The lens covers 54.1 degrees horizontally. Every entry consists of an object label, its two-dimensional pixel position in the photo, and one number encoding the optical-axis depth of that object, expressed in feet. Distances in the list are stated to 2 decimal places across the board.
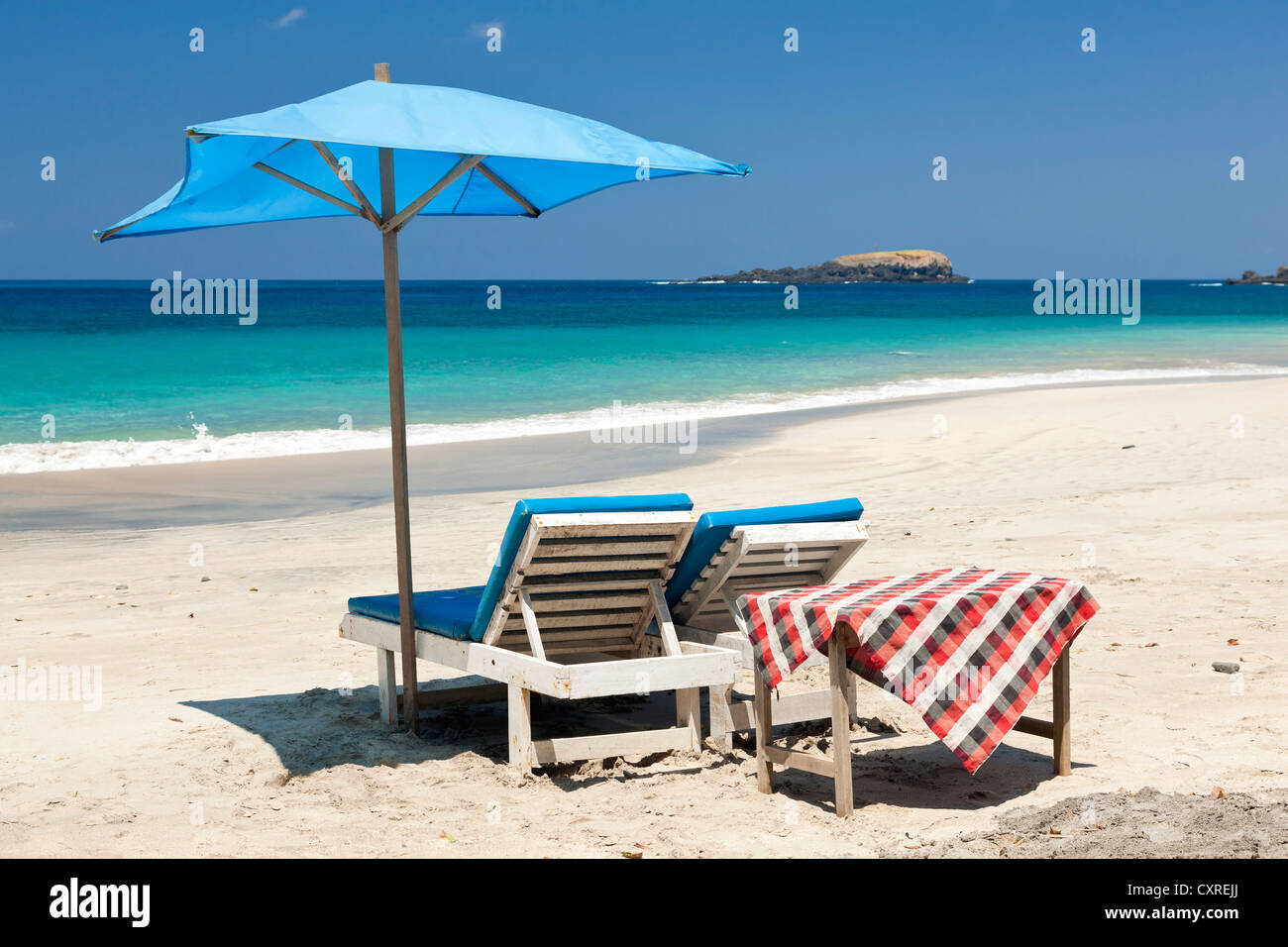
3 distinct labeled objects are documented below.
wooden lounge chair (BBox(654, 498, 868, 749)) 15.56
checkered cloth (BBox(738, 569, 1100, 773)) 13.19
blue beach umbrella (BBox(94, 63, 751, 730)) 13.78
